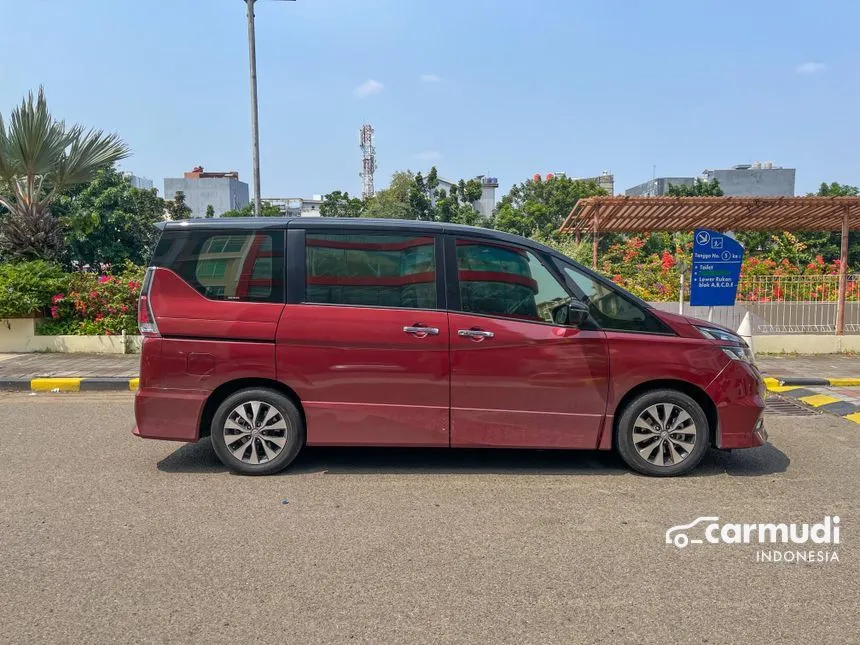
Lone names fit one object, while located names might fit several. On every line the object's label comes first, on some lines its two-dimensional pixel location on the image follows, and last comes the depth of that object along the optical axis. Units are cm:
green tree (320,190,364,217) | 5094
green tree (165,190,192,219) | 3741
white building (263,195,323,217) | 9476
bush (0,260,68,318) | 1098
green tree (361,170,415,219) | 4028
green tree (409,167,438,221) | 4041
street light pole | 1272
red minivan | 511
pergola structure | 1127
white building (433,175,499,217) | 5932
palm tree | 1147
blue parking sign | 964
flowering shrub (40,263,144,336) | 1126
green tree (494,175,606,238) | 3762
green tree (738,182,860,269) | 1950
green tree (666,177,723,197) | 4097
